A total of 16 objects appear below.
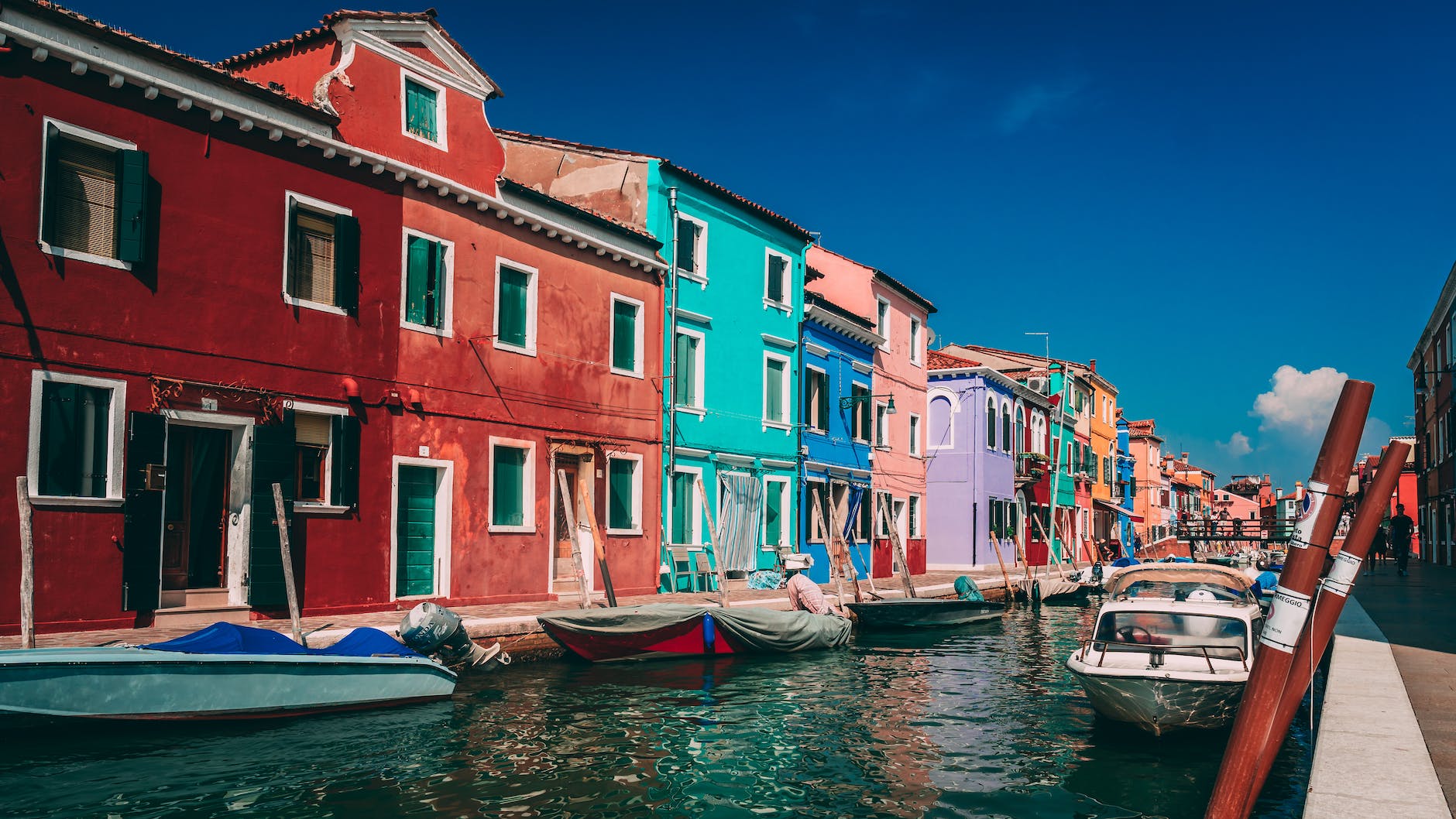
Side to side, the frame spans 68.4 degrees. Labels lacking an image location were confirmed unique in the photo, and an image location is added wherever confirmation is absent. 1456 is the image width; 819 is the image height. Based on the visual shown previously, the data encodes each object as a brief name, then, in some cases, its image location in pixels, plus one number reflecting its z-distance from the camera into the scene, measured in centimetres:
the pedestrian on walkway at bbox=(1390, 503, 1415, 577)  2973
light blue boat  955
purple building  3844
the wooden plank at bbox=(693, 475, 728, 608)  1889
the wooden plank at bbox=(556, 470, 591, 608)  1705
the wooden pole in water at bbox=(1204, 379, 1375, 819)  486
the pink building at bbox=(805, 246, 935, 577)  3166
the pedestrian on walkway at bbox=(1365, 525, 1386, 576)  3625
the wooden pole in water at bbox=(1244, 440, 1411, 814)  501
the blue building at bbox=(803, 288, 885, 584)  2811
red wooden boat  1512
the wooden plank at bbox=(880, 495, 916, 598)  2372
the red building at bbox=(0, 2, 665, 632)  1251
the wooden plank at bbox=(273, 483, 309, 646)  1232
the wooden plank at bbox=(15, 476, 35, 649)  1069
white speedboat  1038
